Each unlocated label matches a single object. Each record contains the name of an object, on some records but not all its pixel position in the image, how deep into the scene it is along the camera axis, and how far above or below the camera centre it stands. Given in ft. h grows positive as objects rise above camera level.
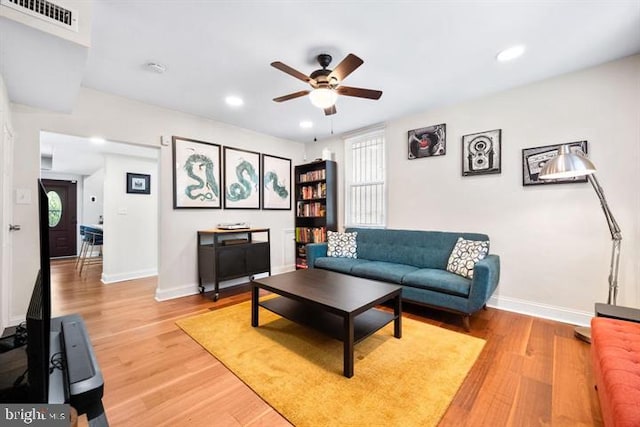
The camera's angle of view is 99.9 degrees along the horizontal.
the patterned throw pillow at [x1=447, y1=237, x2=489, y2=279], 9.05 -1.56
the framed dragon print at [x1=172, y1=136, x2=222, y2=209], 11.73 +1.75
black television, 2.18 -1.10
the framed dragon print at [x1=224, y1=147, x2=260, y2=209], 13.42 +1.72
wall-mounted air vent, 4.71 +3.70
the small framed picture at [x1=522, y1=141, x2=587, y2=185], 8.98 +1.69
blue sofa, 8.30 -2.21
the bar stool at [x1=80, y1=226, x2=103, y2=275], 16.80 -1.56
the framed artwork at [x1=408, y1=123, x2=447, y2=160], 11.50 +3.08
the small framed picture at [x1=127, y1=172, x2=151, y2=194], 15.34 +1.70
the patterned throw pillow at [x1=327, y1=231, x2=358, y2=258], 12.87 -1.63
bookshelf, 15.08 +0.52
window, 13.85 +1.69
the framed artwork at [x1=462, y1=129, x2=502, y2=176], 10.14 +2.26
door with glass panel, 22.93 -0.37
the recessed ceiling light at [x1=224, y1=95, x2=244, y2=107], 10.38 +4.43
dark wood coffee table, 6.25 -2.29
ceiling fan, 6.60 +3.44
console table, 11.51 -2.02
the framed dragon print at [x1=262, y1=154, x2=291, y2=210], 15.05 +1.71
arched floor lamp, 6.93 +0.96
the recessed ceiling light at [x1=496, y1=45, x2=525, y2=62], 7.39 +4.46
